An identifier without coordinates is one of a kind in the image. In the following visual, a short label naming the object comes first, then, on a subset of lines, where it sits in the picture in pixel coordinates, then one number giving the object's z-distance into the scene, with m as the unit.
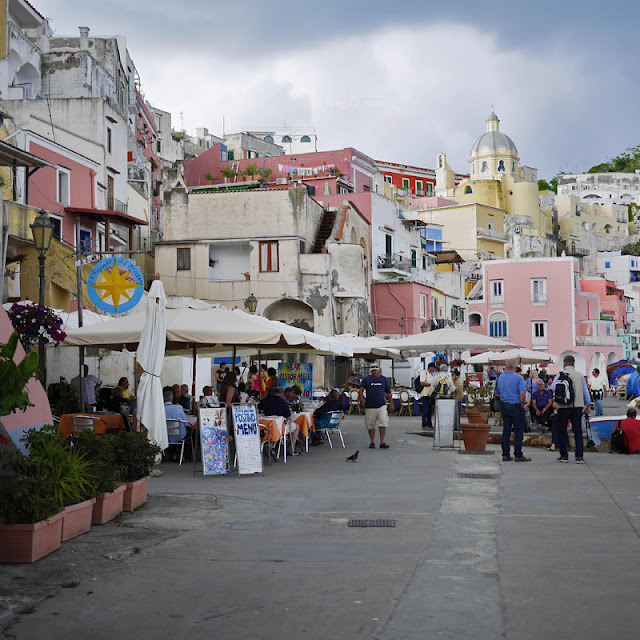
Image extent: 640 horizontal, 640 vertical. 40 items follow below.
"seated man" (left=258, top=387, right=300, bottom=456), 14.93
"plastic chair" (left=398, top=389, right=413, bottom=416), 30.52
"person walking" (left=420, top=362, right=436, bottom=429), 23.83
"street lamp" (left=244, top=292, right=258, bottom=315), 30.56
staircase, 44.97
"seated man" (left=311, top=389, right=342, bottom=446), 17.47
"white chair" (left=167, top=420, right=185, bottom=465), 14.30
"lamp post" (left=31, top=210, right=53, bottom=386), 14.61
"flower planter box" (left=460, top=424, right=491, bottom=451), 16.77
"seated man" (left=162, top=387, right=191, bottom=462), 14.29
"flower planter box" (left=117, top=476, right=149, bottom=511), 9.36
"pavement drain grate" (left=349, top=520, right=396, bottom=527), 8.84
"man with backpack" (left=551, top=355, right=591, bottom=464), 14.55
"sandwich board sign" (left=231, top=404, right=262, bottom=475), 12.84
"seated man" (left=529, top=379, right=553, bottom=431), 19.67
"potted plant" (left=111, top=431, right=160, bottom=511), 9.48
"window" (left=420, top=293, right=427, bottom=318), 54.53
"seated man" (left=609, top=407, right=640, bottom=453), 16.70
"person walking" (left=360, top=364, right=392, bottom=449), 17.55
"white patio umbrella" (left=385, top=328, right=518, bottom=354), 21.88
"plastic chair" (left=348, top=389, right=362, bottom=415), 30.77
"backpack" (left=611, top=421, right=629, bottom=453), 16.80
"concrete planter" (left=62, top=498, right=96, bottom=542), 7.68
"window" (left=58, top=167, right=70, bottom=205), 32.12
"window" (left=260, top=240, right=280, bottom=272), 42.94
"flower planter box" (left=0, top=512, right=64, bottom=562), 6.88
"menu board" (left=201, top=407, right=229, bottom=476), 12.75
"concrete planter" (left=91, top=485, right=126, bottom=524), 8.58
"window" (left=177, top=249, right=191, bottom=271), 43.25
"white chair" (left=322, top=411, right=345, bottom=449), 17.54
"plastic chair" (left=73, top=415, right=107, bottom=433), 13.44
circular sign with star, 15.66
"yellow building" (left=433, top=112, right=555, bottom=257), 94.69
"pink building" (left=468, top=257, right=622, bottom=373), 70.19
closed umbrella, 12.41
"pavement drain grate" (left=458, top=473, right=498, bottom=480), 13.00
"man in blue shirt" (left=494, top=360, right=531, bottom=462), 15.24
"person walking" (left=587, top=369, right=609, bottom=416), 23.81
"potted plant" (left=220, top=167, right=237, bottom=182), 57.81
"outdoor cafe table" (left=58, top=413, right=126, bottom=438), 13.57
